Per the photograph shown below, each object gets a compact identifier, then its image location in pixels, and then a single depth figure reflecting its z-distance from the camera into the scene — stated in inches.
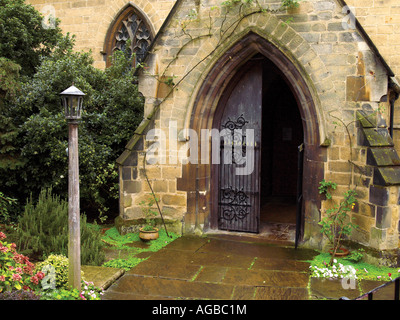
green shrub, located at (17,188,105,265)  250.6
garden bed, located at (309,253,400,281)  233.0
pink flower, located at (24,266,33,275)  197.0
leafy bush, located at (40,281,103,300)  187.3
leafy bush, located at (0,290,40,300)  172.2
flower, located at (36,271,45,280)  190.5
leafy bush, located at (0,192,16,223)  301.3
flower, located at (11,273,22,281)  175.6
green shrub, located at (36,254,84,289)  203.3
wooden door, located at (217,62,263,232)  322.3
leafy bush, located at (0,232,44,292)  179.3
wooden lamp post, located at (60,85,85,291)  186.7
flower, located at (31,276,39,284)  189.9
